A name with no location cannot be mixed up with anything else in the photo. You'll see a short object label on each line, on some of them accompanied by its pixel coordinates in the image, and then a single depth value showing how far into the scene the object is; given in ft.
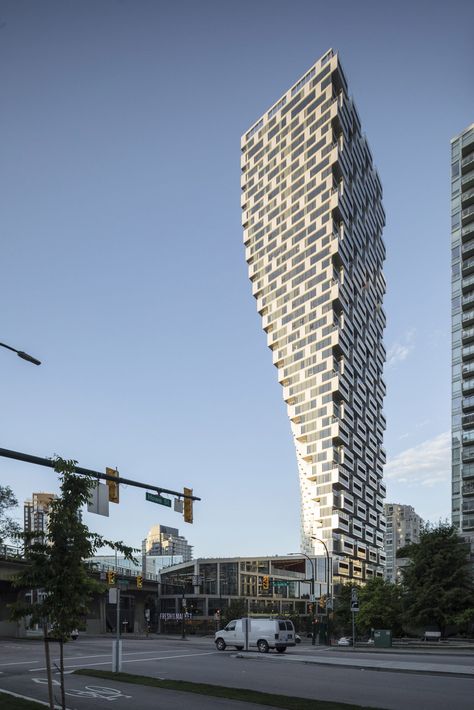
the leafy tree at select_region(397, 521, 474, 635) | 200.95
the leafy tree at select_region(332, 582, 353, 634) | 225.43
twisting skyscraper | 492.54
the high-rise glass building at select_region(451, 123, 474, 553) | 327.06
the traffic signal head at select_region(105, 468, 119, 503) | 80.12
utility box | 173.27
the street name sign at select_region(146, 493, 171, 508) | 90.27
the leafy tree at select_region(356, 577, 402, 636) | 209.26
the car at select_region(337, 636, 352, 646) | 202.28
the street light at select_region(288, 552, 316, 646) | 198.29
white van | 139.54
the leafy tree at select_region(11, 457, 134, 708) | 50.44
